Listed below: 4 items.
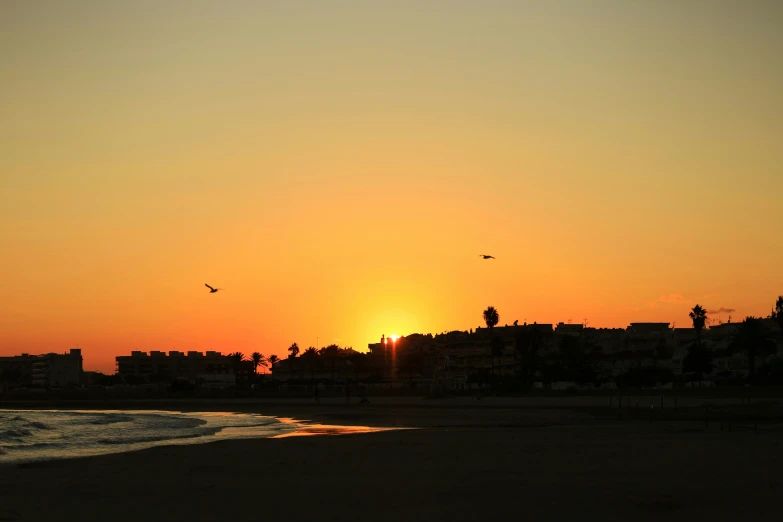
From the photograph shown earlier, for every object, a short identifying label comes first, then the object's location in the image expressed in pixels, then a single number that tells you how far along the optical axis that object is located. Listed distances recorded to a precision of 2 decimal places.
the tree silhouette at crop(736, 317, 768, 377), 114.69
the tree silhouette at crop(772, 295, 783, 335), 136.07
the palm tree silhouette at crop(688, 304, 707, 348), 160.25
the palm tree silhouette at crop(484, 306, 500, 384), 163.50
